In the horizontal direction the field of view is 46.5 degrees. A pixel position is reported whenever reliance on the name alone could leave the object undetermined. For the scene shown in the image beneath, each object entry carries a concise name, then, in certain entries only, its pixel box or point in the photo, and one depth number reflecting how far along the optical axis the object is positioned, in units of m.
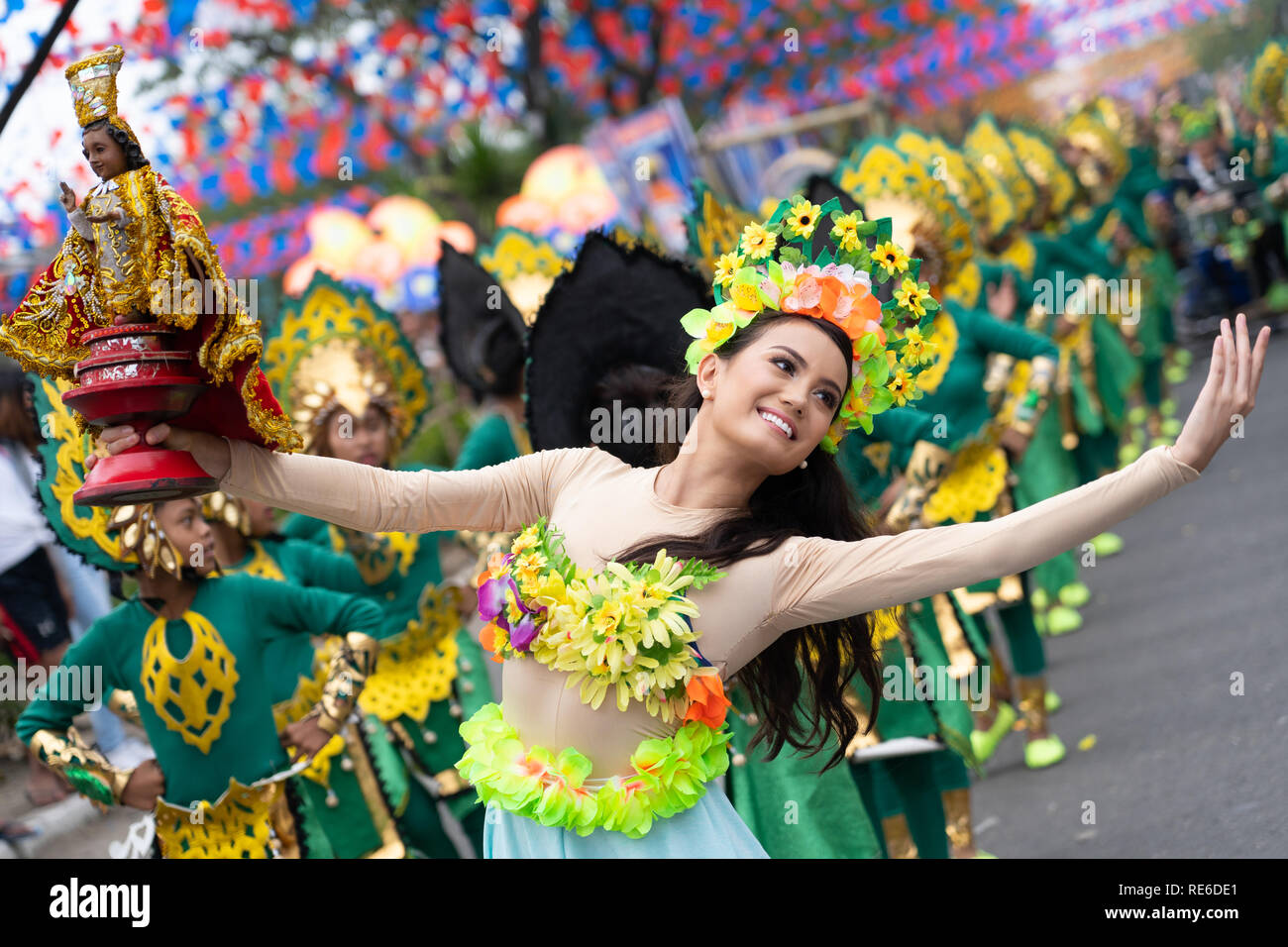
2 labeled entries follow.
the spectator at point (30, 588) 6.39
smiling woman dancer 2.76
